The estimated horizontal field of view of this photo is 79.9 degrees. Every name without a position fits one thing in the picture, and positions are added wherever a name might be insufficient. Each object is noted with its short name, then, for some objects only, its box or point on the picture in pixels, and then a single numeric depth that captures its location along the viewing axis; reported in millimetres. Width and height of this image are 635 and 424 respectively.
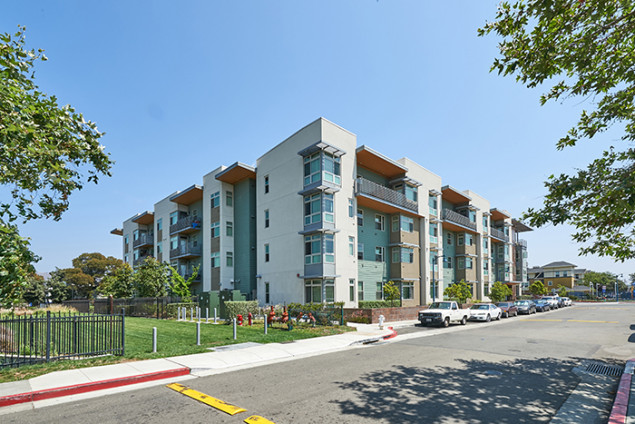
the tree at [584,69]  7414
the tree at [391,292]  31645
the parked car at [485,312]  30094
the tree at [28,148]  7918
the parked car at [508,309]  34675
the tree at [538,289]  67188
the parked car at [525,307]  39281
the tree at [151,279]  36312
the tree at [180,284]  37325
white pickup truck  24891
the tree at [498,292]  48644
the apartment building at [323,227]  28656
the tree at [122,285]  42031
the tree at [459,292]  38750
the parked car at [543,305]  44538
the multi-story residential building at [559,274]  109375
